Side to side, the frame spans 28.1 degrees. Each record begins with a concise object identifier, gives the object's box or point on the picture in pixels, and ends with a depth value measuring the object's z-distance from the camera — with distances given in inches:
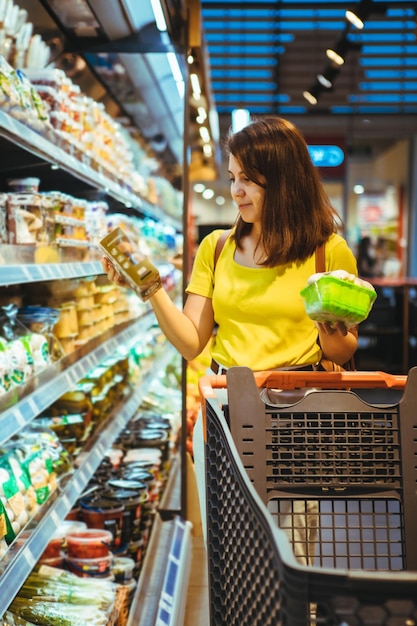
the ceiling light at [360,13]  276.2
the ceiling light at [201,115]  229.0
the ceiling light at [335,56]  322.4
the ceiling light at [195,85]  182.9
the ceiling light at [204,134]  262.3
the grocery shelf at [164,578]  102.1
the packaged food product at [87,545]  105.5
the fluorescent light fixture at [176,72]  135.9
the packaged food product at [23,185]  95.7
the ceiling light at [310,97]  398.0
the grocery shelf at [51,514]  68.2
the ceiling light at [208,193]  642.8
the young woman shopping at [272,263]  80.3
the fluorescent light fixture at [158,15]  117.8
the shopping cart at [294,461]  46.8
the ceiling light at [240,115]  360.9
